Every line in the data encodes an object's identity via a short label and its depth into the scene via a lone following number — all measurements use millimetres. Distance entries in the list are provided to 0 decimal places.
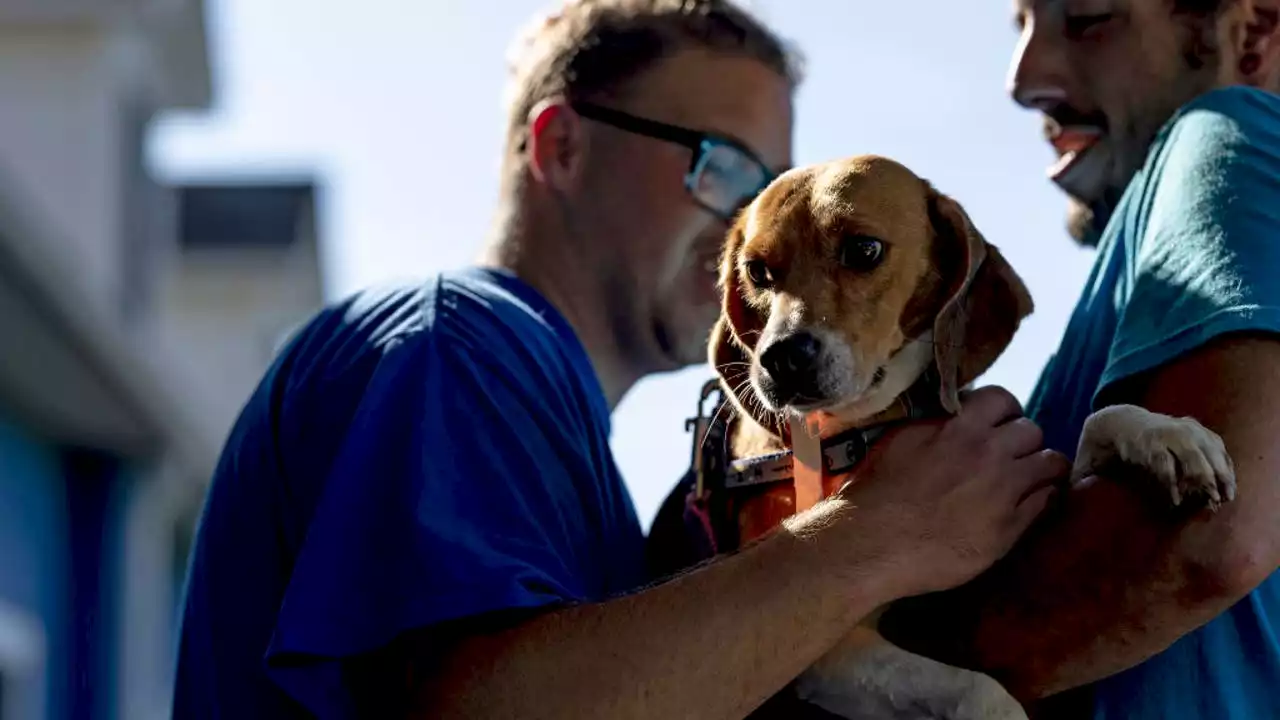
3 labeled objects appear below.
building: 8188
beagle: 2555
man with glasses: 2381
